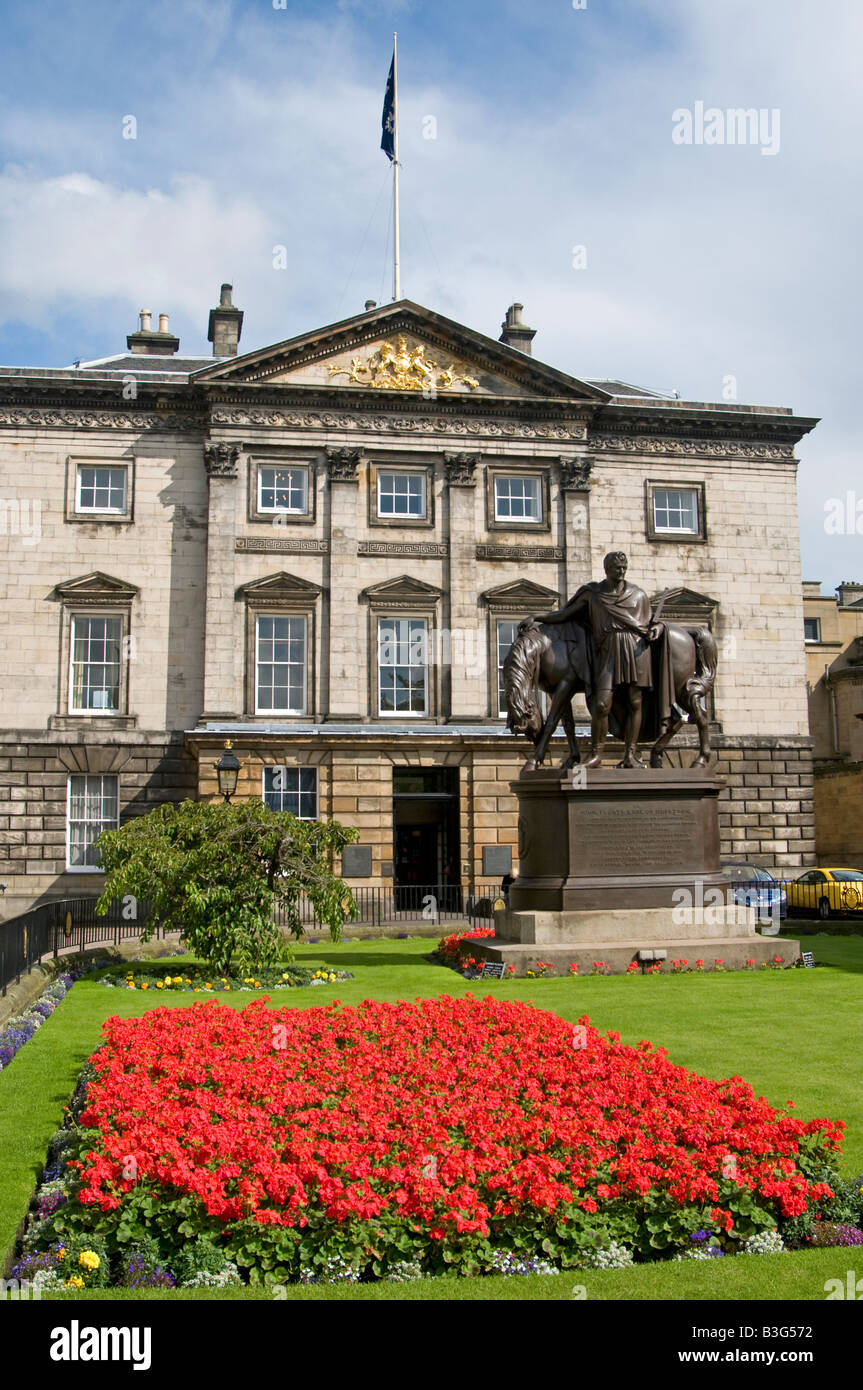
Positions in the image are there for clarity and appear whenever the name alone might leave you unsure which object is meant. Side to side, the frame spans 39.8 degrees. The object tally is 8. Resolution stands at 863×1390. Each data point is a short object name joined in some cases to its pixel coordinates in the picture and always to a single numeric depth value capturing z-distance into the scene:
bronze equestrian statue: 19.27
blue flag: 40.06
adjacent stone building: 49.44
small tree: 18.30
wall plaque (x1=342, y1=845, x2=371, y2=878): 35.12
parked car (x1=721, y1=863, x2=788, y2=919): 27.59
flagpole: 39.22
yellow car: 31.42
